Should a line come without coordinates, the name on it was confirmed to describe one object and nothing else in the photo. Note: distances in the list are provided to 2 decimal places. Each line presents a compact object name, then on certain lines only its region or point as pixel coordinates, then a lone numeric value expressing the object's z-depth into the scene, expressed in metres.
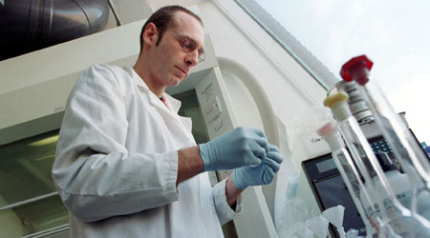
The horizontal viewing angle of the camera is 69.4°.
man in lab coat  0.65
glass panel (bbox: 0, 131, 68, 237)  1.59
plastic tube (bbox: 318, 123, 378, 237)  0.52
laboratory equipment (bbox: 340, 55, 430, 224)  0.42
